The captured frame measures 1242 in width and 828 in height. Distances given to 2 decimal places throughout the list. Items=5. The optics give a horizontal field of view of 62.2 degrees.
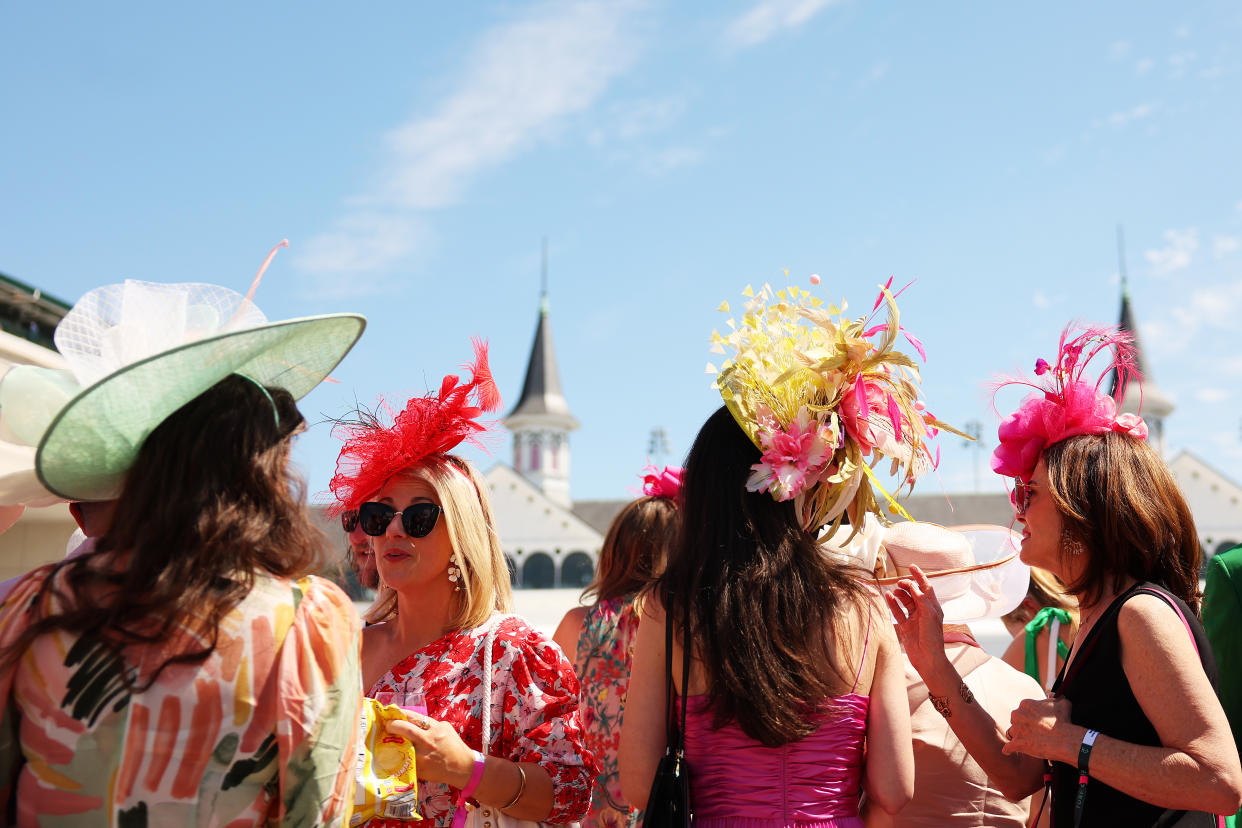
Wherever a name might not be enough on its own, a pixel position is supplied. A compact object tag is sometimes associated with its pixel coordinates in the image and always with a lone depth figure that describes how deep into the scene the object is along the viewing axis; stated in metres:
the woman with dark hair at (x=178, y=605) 1.52
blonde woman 2.59
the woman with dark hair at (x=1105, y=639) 2.19
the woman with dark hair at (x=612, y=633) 3.67
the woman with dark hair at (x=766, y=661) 2.19
